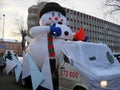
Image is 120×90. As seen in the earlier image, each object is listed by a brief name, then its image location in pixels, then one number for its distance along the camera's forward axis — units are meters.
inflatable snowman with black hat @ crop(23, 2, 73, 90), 4.99
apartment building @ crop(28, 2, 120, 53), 40.32
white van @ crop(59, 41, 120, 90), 3.61
